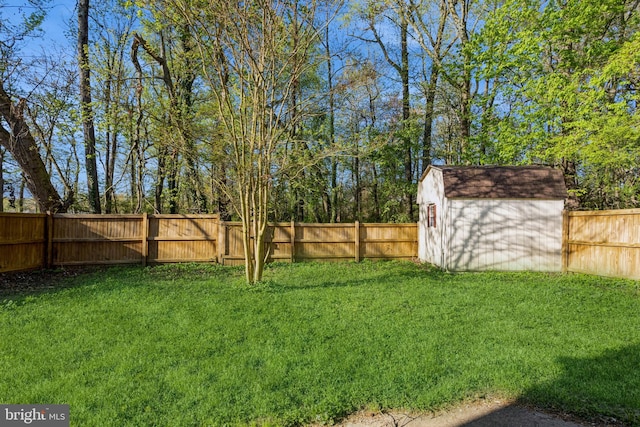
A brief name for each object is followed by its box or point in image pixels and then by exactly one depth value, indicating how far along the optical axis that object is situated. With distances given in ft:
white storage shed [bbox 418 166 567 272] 33.14
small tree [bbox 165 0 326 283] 23.53
